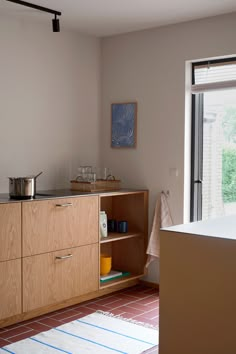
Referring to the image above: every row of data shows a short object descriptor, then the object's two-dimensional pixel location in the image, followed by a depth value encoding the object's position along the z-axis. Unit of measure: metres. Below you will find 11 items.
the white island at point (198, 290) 2.10
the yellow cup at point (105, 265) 4.32
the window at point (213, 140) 4.13
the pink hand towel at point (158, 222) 4.32
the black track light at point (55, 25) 3.83
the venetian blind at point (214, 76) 4.04
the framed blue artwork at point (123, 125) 4.59
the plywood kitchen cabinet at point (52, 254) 3.39
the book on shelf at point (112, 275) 4.26
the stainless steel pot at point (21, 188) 3.60
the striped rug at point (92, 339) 3.11
